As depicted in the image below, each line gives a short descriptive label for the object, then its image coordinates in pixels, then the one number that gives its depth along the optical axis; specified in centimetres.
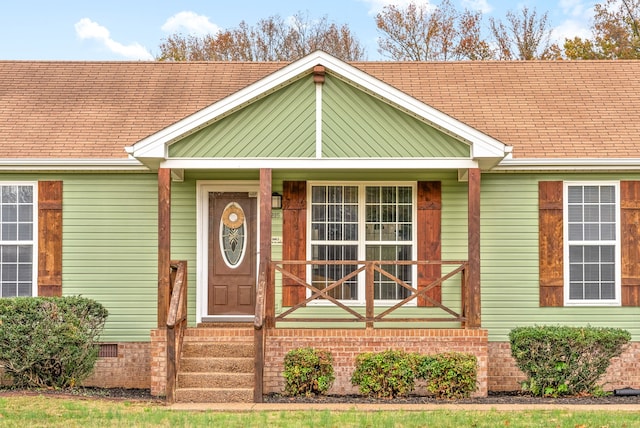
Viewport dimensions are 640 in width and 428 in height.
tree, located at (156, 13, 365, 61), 3469
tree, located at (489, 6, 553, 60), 3259
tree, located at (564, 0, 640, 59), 2952
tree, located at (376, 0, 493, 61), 3297
